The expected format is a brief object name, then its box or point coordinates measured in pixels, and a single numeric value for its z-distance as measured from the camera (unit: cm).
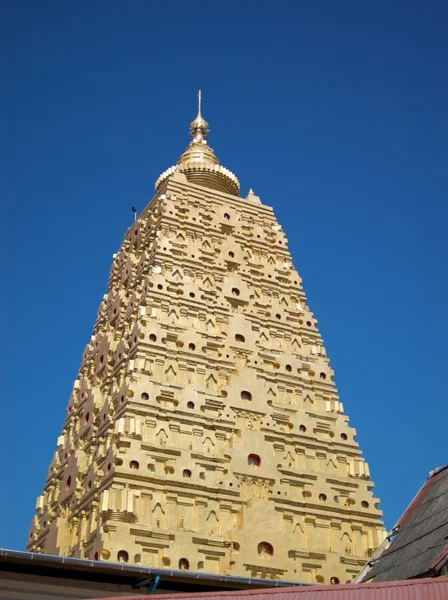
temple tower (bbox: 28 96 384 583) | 2745
